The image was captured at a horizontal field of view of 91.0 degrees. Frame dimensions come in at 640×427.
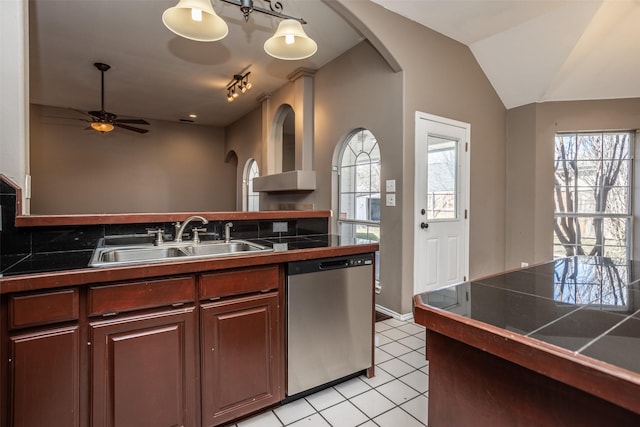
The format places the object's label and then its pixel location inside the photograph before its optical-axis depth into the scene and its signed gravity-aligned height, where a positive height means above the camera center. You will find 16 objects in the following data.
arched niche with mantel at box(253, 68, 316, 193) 4.16 +0.95
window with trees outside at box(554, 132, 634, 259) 3.66 +0.18
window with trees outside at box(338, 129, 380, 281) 3.48 +0.26
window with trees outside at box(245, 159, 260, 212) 6.38 +0.40
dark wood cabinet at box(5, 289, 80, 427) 1.14 -0.57
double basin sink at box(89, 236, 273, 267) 1.65 -0.23
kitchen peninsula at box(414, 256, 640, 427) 0.60 -0.30
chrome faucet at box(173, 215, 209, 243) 1.89 -0.10
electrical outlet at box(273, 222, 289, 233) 2.32 -0.14
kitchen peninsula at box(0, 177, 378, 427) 1.17 -0.52
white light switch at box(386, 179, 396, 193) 3.12 +0.23
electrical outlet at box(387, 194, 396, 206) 3.12 +0.09
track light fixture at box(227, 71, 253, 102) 4.28 +1.80
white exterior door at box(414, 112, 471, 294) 3.18 +0.07
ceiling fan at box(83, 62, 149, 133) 4.34 +1.27
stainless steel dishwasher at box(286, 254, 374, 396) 1.73 -0.65
